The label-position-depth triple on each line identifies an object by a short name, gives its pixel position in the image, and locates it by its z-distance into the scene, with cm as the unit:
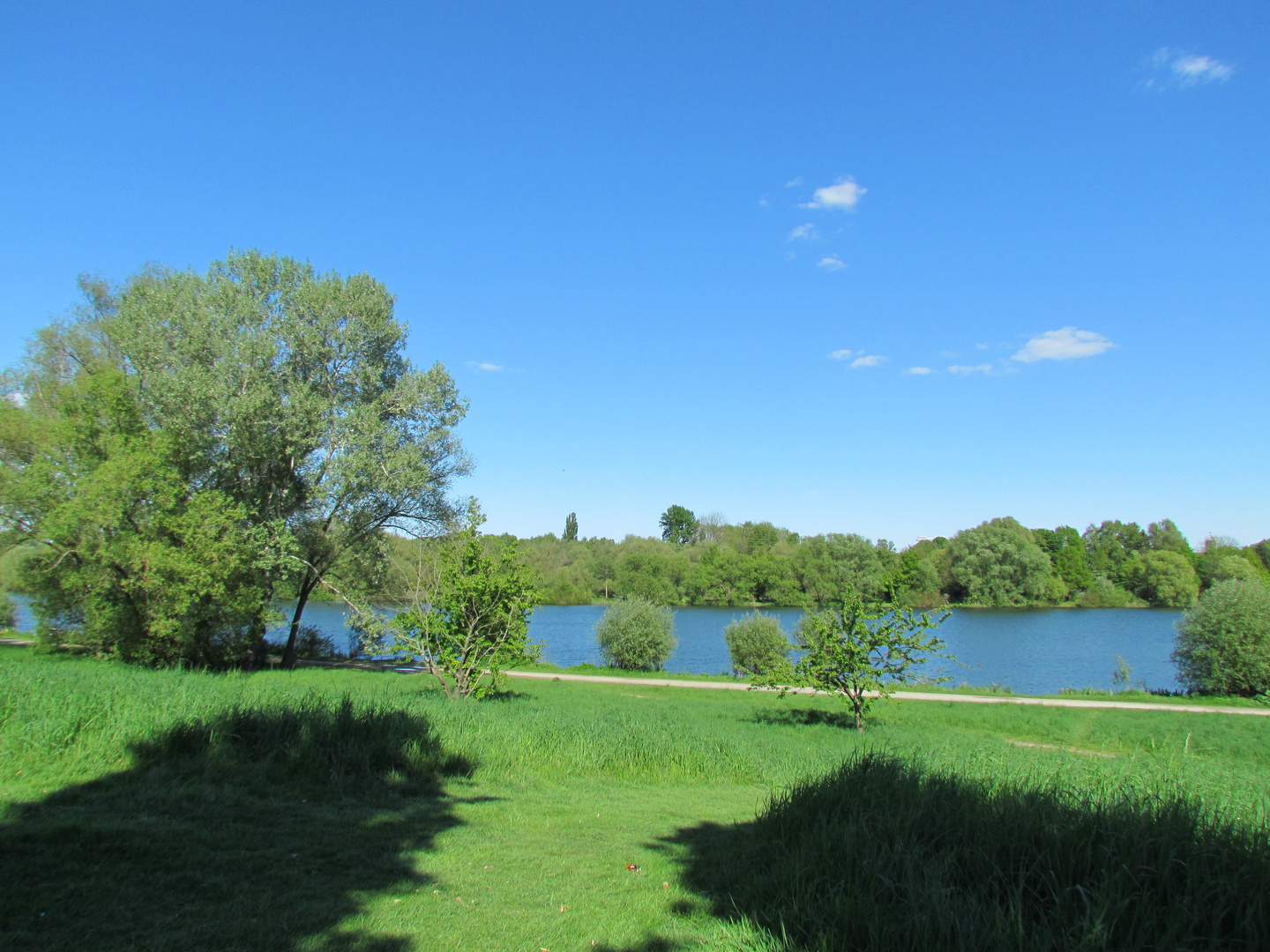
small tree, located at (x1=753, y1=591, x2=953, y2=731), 1881
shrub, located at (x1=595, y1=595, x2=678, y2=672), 4053
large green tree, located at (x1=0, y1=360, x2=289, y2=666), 2188
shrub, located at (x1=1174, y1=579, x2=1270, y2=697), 3359
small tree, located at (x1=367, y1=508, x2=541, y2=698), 1842
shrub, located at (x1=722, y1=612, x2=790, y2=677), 3897
